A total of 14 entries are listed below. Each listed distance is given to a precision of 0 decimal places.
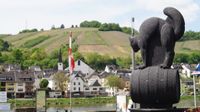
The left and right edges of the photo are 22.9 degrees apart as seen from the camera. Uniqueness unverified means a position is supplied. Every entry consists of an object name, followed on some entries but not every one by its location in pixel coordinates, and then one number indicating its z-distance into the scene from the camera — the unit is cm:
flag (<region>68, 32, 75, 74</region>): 3086
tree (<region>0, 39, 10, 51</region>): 19155
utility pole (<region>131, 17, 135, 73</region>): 2280
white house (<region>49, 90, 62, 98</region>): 10641
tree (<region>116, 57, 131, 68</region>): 16741
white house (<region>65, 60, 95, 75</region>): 14350
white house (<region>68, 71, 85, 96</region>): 11785
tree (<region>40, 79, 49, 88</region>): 11094
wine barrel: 911
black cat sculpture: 963
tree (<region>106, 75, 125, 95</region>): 11375
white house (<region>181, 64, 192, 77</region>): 14575
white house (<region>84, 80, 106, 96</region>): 12212
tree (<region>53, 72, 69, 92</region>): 11216
